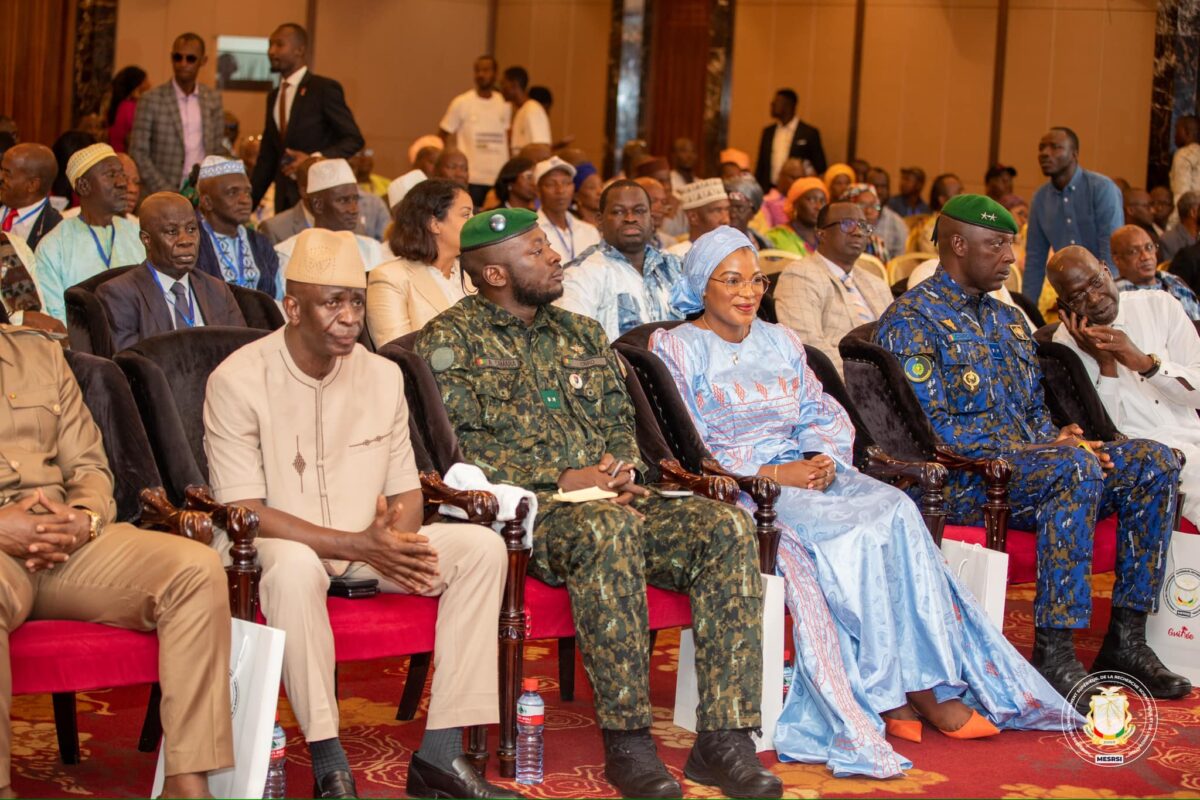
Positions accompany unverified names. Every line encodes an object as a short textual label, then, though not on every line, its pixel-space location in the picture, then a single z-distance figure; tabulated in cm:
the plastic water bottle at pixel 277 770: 327
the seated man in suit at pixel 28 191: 624
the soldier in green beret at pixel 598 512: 364
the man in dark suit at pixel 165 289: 473
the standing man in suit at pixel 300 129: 833
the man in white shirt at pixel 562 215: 768
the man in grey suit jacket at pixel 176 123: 884
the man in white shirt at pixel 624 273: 557
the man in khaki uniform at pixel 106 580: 307
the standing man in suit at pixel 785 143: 1383
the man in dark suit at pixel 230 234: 577
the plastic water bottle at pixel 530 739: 367
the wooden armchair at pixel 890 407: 472
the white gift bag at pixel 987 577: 439
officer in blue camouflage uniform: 455
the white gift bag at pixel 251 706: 313
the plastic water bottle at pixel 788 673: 410
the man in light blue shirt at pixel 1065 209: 866
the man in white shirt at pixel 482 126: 1202
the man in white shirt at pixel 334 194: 639
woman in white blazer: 516
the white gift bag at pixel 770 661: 391
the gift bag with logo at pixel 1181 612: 484
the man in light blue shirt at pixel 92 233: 562
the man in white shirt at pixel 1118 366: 521
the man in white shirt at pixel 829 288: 595
